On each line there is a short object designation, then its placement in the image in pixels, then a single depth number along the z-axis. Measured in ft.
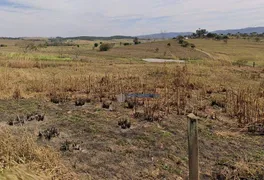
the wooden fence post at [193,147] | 7.76
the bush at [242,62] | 69.91
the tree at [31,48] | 140.10
